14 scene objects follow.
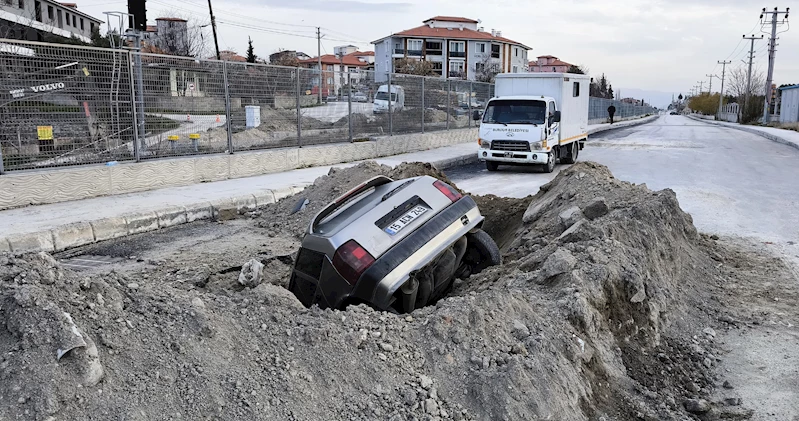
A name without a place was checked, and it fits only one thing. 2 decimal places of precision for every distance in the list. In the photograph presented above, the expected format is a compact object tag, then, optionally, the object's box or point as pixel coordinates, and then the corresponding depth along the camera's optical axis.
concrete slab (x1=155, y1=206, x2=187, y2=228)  9.13
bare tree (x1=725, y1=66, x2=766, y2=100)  92.12
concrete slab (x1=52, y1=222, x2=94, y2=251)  7.83
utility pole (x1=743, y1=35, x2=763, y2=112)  75.16
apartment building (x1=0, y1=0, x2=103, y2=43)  36.48
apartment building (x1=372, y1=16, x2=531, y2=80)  100.00
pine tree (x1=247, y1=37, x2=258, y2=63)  73.68
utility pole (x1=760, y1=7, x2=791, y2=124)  61.75
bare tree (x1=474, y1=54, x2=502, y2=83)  84.12
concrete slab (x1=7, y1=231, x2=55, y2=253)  7.42
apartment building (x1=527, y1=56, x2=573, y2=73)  136.73
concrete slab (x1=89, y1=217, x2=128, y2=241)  8.29
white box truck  16.44
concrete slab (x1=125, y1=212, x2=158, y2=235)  8.73
